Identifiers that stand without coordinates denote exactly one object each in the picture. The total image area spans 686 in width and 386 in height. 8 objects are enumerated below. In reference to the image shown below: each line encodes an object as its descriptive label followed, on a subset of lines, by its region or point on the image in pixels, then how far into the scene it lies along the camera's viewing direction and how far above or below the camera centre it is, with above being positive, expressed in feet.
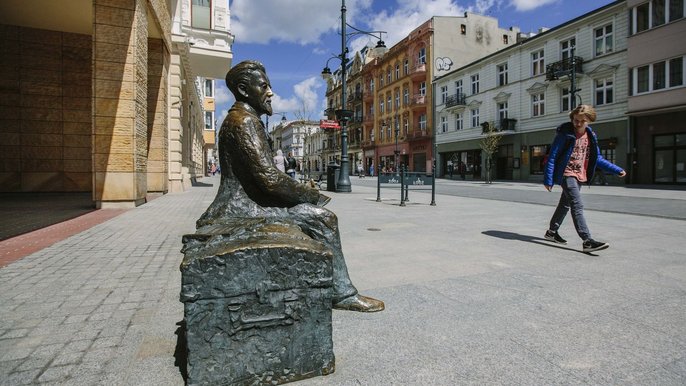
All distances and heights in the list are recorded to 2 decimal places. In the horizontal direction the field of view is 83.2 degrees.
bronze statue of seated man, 7.88 -0.06
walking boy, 16.56 +0.78
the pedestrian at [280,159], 47.73 +2.53
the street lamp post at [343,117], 53.26 +8.55
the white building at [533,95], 79.92 +21.68
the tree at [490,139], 100.94 +10.70
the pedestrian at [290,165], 59.22 +2.28
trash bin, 57.67 +0.45
